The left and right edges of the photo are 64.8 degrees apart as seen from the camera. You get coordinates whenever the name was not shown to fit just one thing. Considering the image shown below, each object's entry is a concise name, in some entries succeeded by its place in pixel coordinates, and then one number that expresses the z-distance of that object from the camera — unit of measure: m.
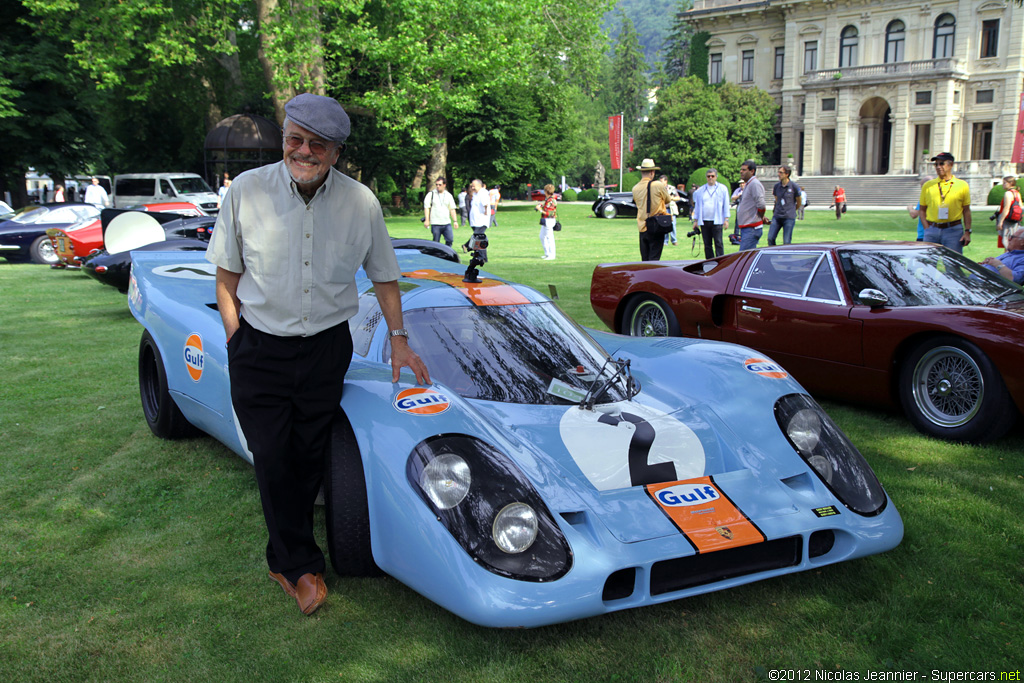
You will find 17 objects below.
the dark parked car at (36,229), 16.97
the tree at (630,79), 107.31
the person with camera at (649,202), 10.56
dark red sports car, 4.64
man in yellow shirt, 8.55
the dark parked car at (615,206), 35.34
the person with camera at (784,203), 12.08
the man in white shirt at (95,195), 21.86
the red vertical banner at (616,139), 41.55
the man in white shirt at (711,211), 12.69
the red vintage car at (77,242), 14.67
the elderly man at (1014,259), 8.05
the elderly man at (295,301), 2.78
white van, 24.09
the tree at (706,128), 50.47
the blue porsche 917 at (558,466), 2.64
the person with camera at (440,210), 15.32
